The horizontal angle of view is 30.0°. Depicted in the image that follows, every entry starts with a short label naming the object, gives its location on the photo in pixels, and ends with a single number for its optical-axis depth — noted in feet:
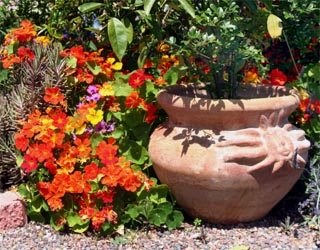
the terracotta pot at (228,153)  9.00
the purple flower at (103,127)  10.14
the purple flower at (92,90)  10.27
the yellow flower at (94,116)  9.80
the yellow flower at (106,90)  9.98
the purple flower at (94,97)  10.14
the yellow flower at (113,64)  10.64
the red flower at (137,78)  9.84
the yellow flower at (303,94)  10.96
